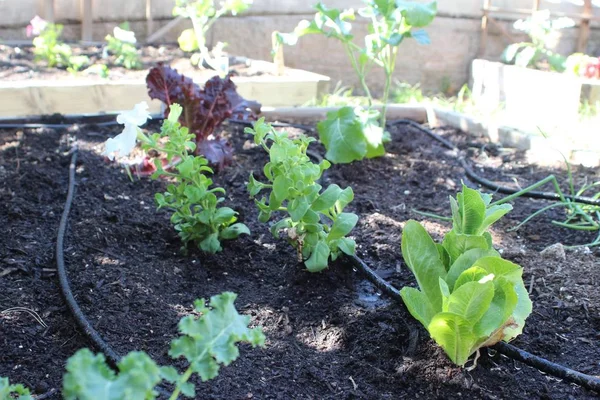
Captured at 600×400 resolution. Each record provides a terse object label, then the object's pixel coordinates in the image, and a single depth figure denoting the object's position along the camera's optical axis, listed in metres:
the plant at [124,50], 4.83
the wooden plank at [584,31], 6.50
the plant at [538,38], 5.65
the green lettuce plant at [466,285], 1.50
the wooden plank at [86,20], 5.65
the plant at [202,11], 4.54
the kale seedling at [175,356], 0.91
